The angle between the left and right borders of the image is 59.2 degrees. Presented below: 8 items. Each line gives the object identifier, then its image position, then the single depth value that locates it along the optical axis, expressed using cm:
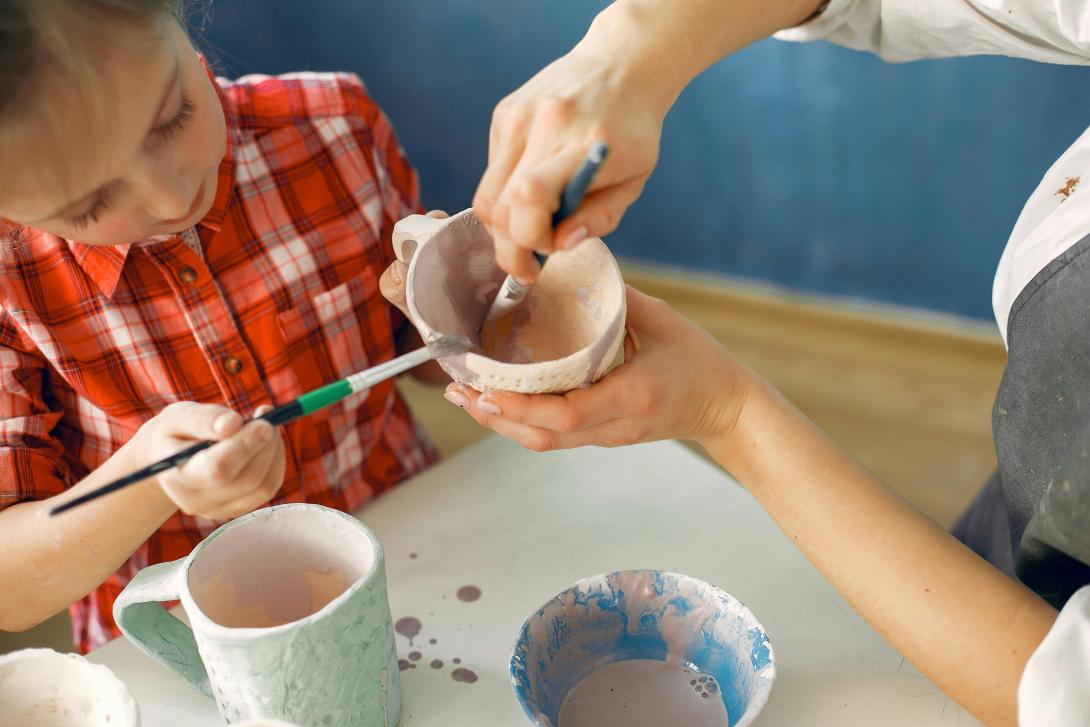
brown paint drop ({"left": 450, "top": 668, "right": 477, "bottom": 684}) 73
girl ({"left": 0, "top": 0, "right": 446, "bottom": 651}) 64
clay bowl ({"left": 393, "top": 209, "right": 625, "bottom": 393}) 62
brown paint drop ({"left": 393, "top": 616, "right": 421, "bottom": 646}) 77
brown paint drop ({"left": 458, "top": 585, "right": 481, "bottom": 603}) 80
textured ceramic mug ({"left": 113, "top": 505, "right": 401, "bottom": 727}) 58
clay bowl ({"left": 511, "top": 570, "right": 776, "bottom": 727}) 67
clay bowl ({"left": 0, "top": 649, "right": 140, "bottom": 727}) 57
